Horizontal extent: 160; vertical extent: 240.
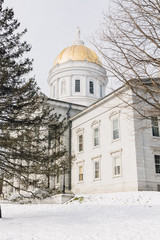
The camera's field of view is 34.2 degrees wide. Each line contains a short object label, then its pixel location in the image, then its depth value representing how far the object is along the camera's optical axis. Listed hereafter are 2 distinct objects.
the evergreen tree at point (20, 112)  12.45
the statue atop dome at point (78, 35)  50.94
